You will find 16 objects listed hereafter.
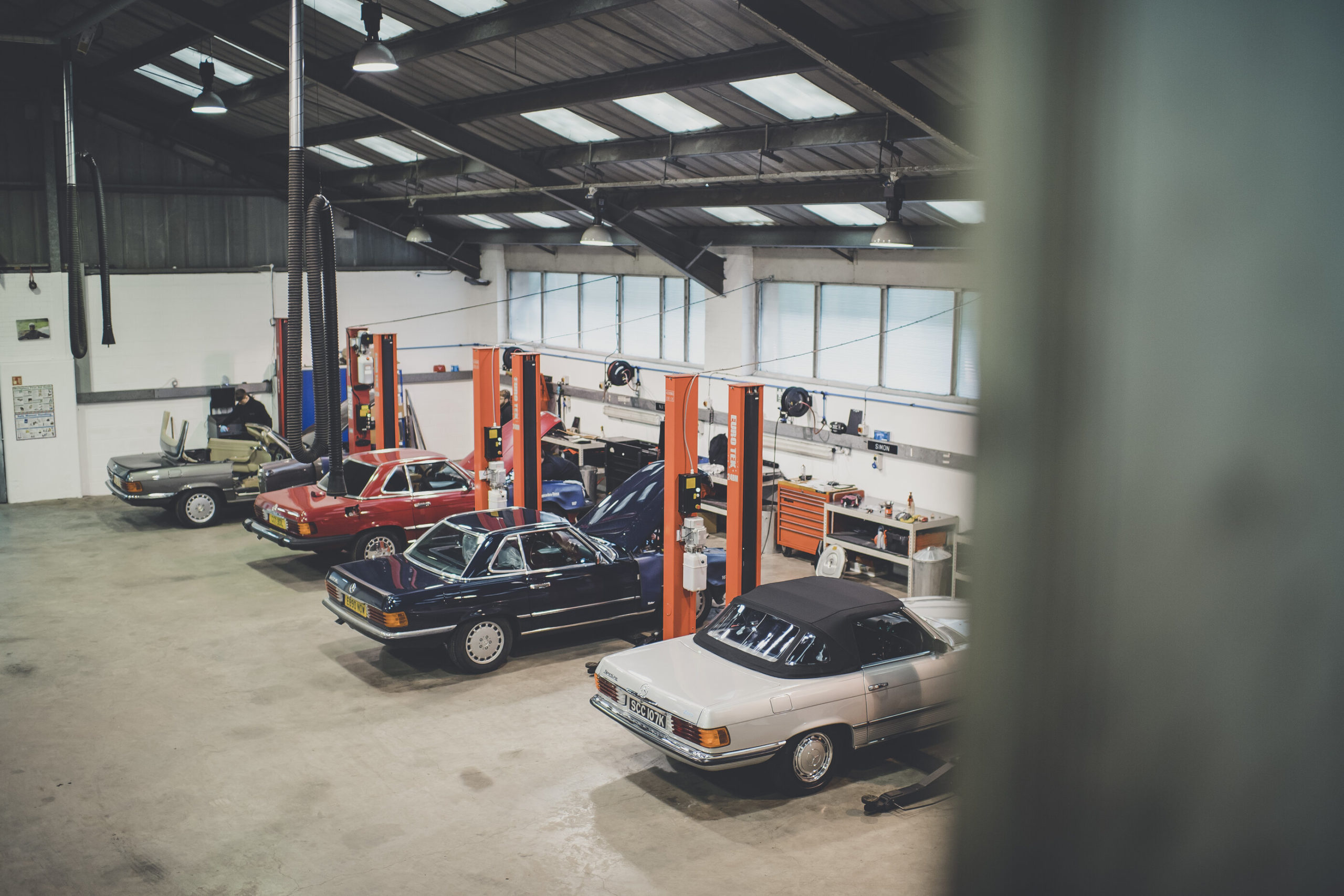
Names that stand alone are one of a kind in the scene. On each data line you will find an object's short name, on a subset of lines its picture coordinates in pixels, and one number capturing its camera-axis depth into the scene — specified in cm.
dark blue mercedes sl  883
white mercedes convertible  660
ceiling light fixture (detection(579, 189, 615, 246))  1292
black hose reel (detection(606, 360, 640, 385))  1741
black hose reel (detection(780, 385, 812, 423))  1398
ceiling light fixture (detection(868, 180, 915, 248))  1004
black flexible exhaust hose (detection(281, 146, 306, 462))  855
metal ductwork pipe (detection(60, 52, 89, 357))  1214
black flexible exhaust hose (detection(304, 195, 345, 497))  852
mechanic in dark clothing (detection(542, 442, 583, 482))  1526
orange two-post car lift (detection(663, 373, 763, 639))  902
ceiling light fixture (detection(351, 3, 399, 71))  938
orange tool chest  1328
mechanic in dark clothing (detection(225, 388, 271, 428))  1769
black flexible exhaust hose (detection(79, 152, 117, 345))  1325
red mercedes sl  1204
